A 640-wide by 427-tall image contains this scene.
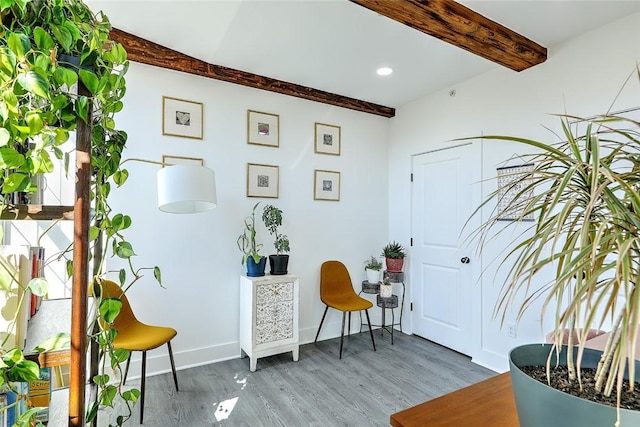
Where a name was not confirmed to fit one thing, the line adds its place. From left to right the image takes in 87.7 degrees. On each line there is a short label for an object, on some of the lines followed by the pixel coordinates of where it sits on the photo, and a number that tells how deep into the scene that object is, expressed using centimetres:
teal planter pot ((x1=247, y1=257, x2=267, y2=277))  304
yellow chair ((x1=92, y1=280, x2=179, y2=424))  222
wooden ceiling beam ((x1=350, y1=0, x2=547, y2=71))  195
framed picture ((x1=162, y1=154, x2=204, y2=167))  288
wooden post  74
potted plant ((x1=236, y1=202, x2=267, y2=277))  304
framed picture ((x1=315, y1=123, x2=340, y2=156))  368
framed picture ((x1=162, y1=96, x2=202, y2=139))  288
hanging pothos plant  62
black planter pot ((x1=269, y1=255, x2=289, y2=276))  313
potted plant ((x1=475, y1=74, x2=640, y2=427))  50
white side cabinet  293
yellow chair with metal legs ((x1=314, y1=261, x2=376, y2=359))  342
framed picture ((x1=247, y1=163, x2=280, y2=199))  326
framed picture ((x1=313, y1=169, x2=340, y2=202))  365
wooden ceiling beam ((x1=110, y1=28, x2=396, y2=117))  264
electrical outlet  282
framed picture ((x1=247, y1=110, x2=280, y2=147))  327
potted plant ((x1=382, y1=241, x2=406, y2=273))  374
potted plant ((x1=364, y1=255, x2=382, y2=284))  379
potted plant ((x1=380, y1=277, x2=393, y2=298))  362
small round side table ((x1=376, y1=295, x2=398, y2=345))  360
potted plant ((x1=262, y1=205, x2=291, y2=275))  310
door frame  311
